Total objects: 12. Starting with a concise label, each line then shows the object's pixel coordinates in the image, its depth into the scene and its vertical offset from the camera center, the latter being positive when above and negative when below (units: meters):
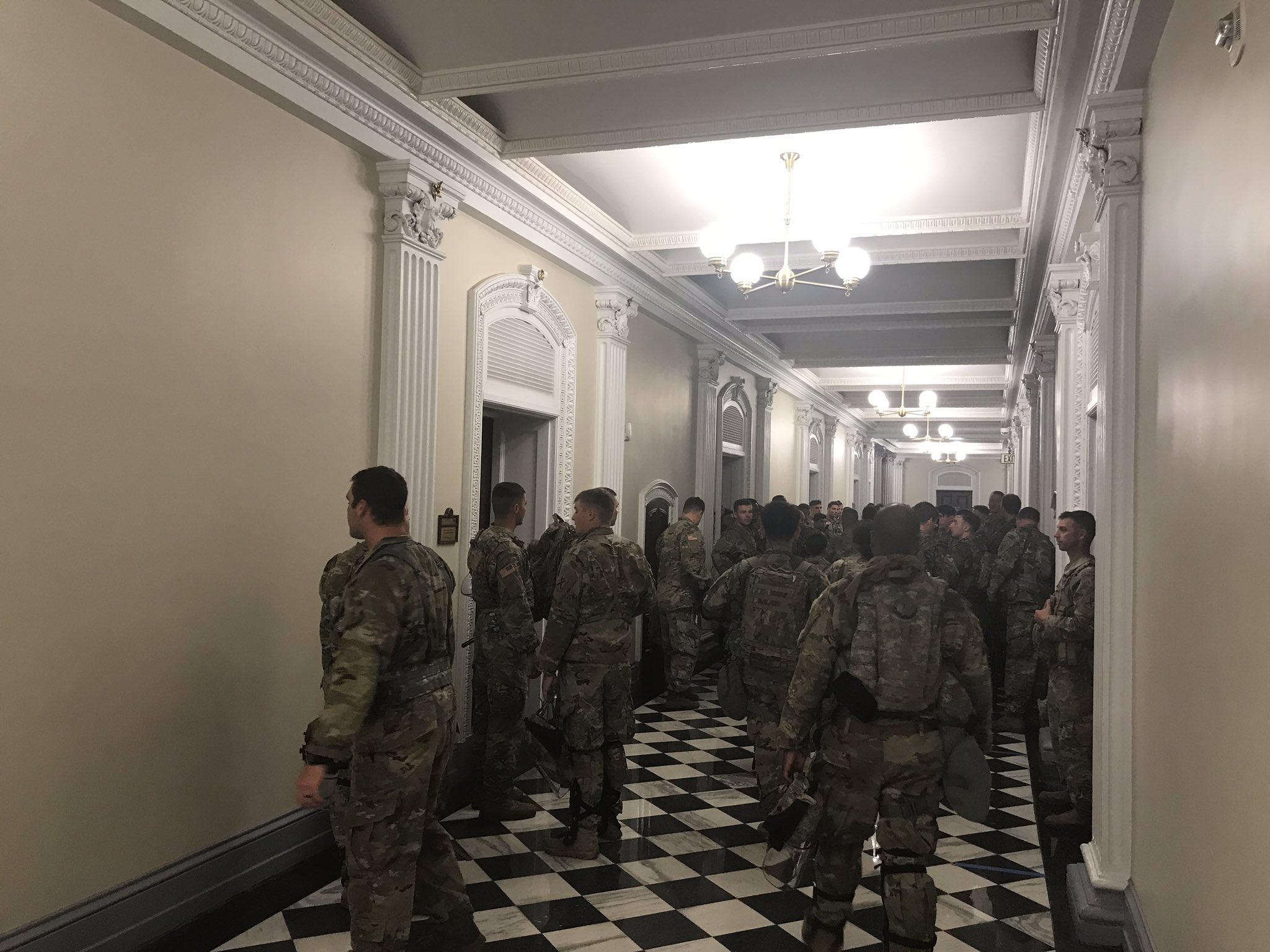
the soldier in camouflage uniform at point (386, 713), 2.97 -0.78
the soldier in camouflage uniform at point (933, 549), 8.80 -0.53
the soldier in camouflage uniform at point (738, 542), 8.70 -0.48
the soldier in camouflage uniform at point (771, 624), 4.99 -0.72
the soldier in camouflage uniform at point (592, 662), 4.60 -0.89
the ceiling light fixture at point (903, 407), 14.27 +1.49
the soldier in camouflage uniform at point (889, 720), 3.25 -0.82
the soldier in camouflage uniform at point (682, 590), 8.02 -0.88
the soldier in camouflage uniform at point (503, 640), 4.94 -0.84
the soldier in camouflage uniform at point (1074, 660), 4.87 -0.88
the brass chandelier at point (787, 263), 6.09 +1.65
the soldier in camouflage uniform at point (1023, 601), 7.36 -0.84
